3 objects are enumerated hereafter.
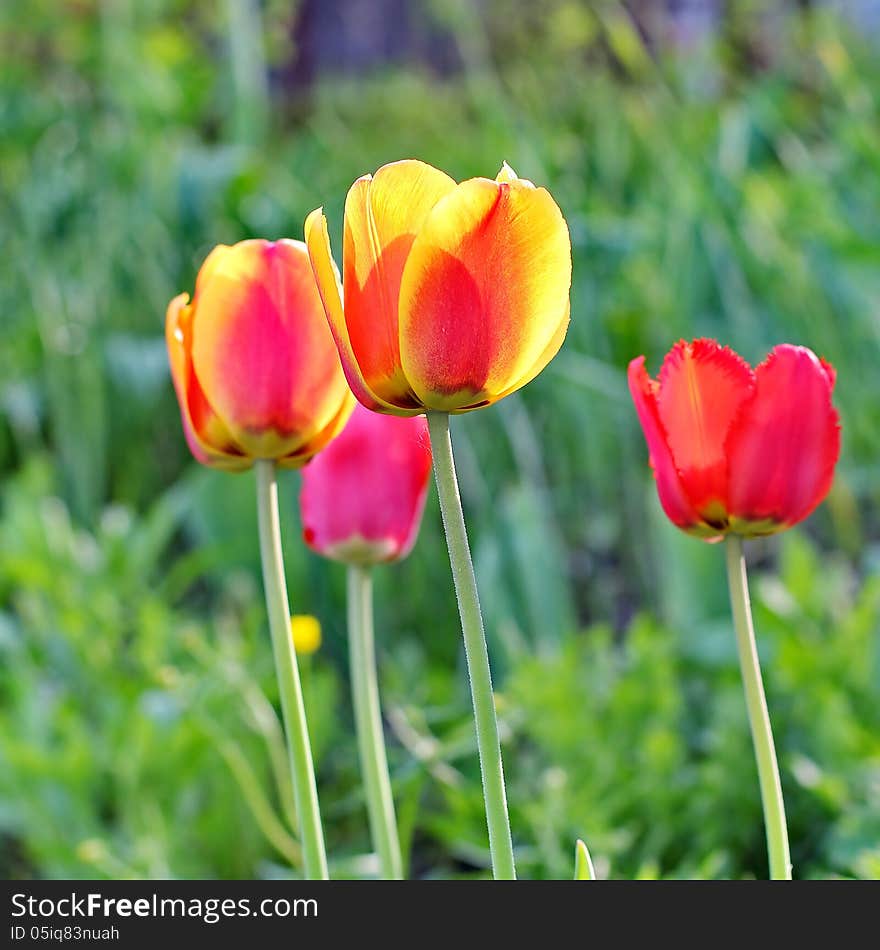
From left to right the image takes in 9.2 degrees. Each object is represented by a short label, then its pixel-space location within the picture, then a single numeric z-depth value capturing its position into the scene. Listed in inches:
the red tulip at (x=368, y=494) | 61.7
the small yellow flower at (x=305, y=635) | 70.2
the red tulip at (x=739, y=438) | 57.8
